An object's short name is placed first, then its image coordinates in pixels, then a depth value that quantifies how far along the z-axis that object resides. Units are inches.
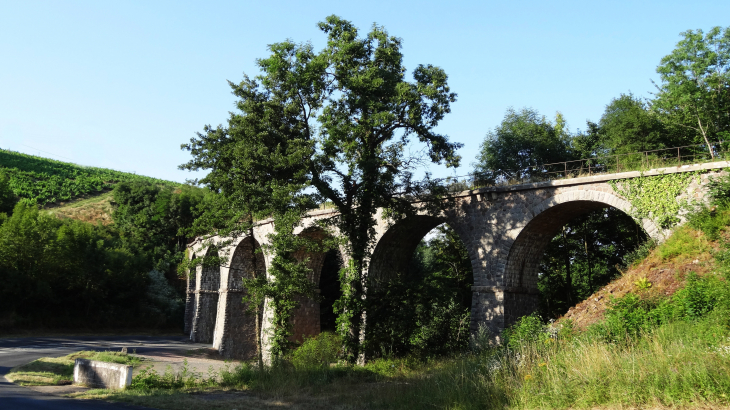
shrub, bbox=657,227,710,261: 480.7
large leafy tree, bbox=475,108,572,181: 1138.0
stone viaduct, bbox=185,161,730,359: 622.5
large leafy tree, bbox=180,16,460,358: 658.8
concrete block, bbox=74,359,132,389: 479.8
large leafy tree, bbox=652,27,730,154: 941.8
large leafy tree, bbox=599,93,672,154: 977.5
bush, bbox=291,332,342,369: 616.7
